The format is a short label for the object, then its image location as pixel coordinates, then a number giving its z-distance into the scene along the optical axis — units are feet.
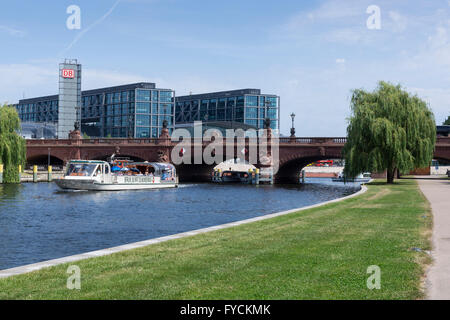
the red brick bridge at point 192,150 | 262.26
